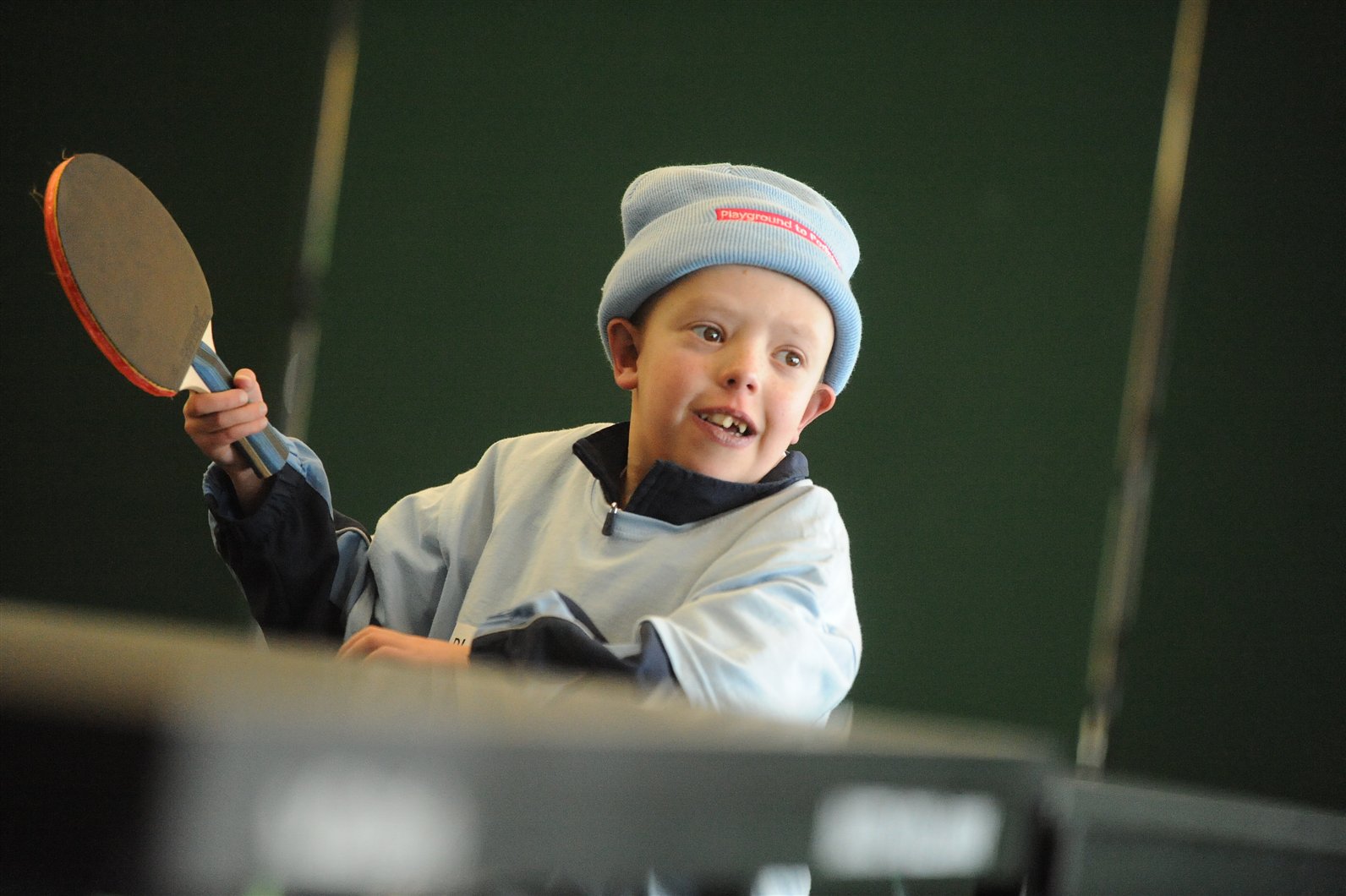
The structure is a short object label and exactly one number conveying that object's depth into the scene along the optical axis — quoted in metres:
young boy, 2.49
